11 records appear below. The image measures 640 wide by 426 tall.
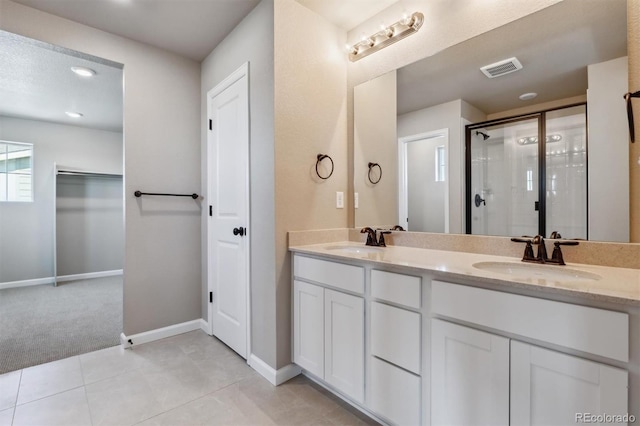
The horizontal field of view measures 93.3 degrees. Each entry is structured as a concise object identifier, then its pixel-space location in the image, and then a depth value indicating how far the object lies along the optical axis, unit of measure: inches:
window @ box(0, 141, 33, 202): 169.8
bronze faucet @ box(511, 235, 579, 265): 53.9
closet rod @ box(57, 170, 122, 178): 177.7
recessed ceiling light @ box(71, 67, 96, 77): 112.9
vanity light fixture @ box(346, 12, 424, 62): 73.9
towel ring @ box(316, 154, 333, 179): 84.9
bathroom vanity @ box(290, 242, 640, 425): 35.9
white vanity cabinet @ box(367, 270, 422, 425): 52.7
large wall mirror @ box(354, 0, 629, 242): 52.2
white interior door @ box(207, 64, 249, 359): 88.0
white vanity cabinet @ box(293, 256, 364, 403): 62.8
